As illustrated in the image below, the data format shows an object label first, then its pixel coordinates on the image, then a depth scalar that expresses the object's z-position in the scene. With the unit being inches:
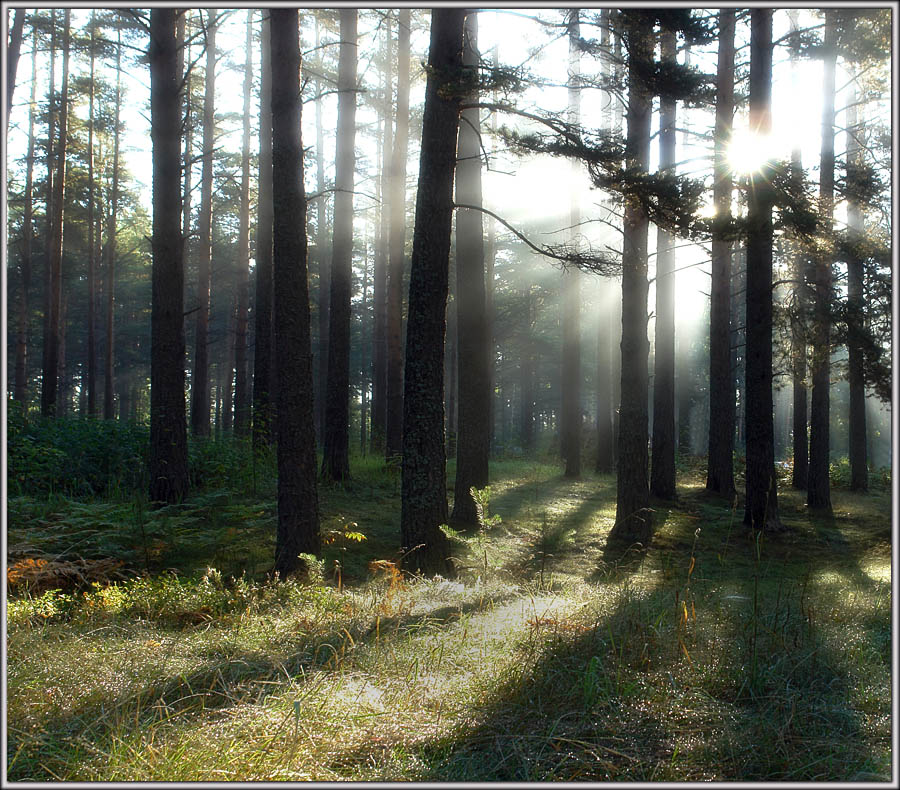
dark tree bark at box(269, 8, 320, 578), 278.5
